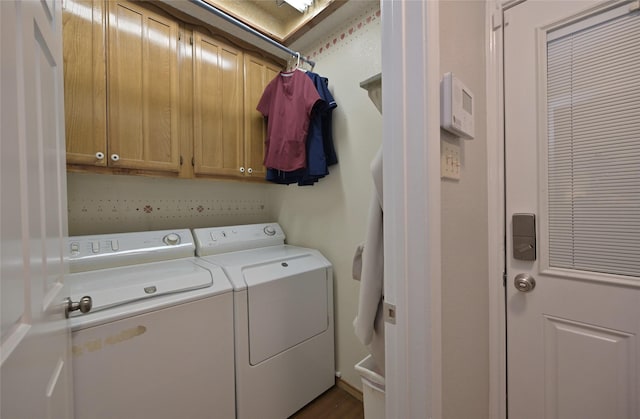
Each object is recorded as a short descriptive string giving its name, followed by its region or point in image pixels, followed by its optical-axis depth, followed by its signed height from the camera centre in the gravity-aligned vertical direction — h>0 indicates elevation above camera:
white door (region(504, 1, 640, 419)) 0.87 -0.01
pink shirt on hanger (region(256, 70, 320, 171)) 1.69 +0.64
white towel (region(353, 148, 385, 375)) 0.92 -0.28
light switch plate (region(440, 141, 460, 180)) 0.75 +0.14
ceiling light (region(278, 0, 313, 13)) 1.75 +1.48
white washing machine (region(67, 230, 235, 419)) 0.95 -0.53
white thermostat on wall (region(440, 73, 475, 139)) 0.71 +0.30
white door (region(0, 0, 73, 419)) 0.38 -0.01
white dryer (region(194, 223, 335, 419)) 1.34 -0.68
